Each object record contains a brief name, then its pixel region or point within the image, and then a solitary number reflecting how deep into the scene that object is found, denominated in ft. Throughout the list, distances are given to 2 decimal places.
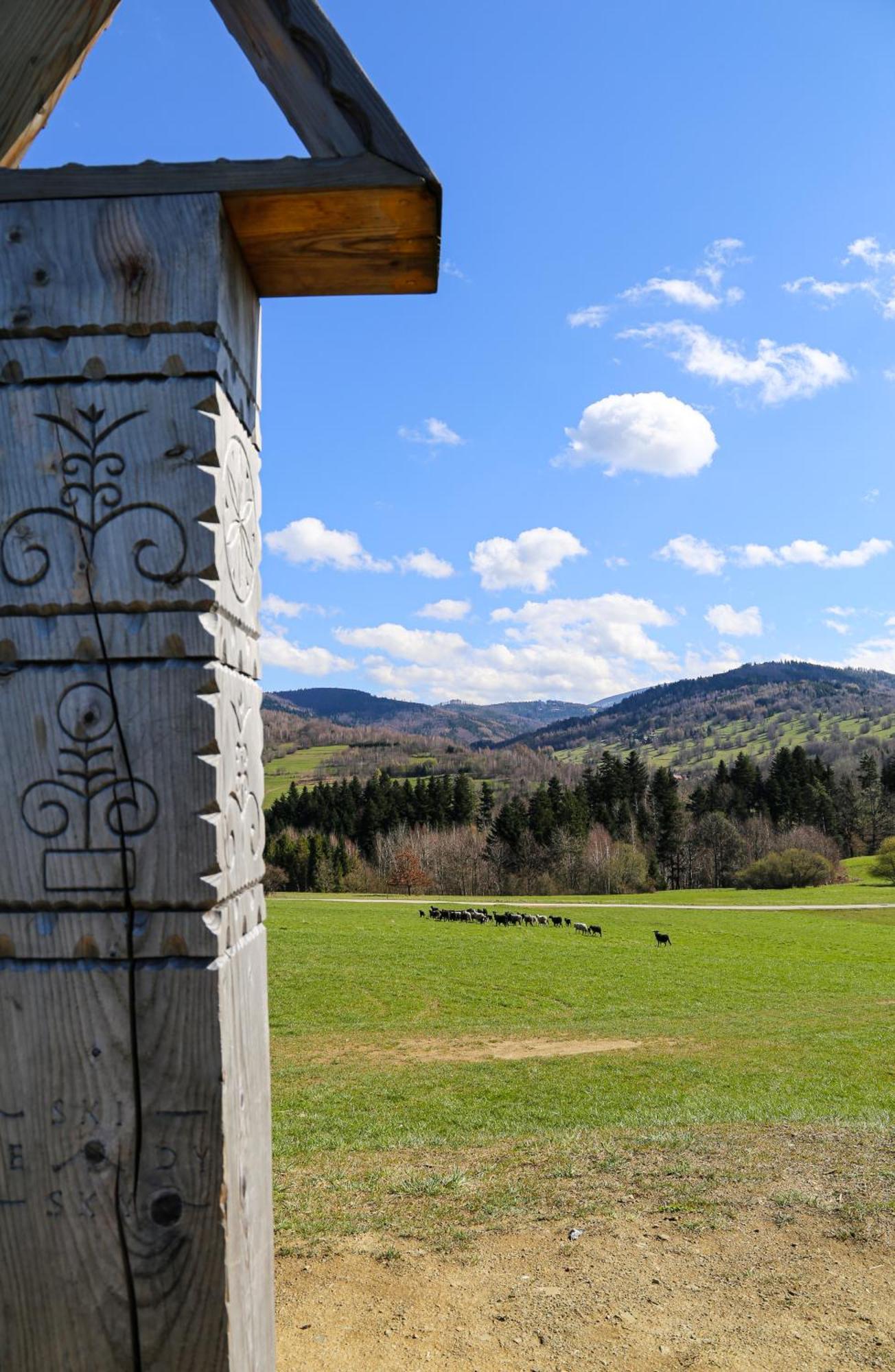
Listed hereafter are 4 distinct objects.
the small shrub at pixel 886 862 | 192.24
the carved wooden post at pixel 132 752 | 5.59
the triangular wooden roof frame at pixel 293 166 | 6.18
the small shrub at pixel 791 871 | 192.95
